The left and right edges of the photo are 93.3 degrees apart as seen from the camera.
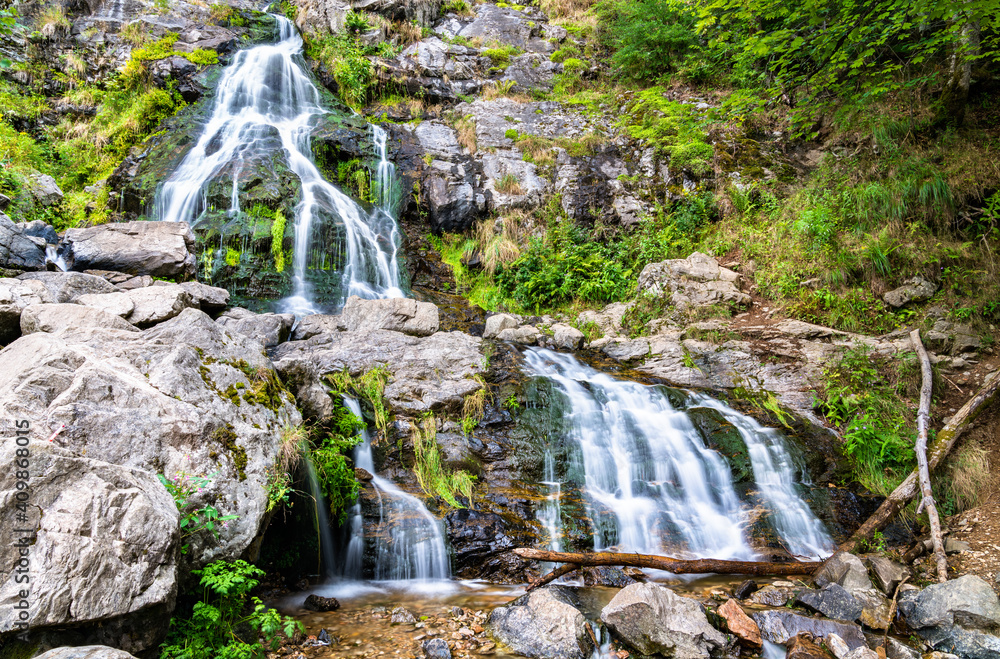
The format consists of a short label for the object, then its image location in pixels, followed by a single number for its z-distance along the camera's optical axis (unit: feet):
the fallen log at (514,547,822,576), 13.15
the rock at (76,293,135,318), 15.21
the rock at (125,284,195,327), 15.51
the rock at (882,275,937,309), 23.89
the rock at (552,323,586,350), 28.94
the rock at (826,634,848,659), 10.41
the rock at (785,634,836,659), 10.40
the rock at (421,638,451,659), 10.28
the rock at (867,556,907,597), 12.75
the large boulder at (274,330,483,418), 20.48
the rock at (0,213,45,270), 19.60
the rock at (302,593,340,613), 12.22
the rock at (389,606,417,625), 11.70
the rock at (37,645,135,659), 6.44
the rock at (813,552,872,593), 12.78
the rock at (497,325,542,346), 29.35
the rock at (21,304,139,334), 11.79
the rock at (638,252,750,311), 29.71
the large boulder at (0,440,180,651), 6.66
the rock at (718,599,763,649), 11.03
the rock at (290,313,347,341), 24.99
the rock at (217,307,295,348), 23.15
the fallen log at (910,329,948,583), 13.50
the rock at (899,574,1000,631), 10.79
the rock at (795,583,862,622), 11.74
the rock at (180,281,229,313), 23.47
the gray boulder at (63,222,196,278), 24.71
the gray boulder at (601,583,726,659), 10.38
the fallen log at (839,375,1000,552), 15.87
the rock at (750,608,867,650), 11.02
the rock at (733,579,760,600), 13.25
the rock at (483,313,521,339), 30.58
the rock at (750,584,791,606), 12.78
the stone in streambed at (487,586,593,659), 10.43
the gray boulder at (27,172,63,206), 30.17
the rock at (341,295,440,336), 26.14
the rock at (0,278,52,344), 12.02
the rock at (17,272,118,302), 17.26
